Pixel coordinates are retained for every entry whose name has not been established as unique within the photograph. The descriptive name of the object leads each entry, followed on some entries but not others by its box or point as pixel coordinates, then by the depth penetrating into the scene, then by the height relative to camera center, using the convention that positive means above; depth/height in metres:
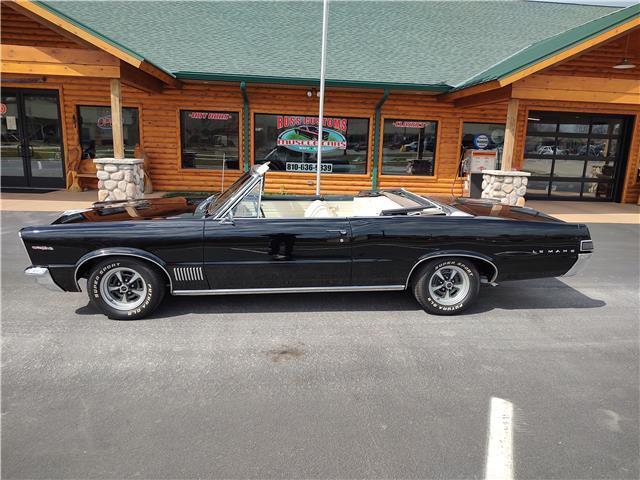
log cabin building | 11.81 +1.15
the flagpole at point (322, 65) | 9.09 +1.78
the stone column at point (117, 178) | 9.77 -0.62
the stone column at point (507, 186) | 10.26 -0.52
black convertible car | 4.27 -0.91
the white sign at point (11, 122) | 12.66 +0.59
